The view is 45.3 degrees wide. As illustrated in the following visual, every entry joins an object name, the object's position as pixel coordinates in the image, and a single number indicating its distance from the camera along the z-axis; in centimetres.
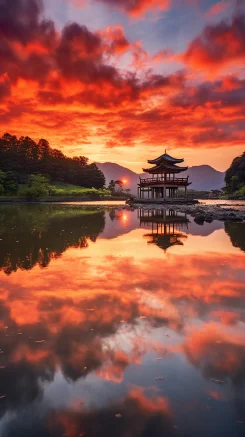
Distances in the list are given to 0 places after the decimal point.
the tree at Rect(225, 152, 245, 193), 7769
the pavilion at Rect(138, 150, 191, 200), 4875
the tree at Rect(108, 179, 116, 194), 9072
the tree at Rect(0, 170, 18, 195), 6226
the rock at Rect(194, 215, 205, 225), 2258
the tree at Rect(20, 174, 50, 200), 5809
